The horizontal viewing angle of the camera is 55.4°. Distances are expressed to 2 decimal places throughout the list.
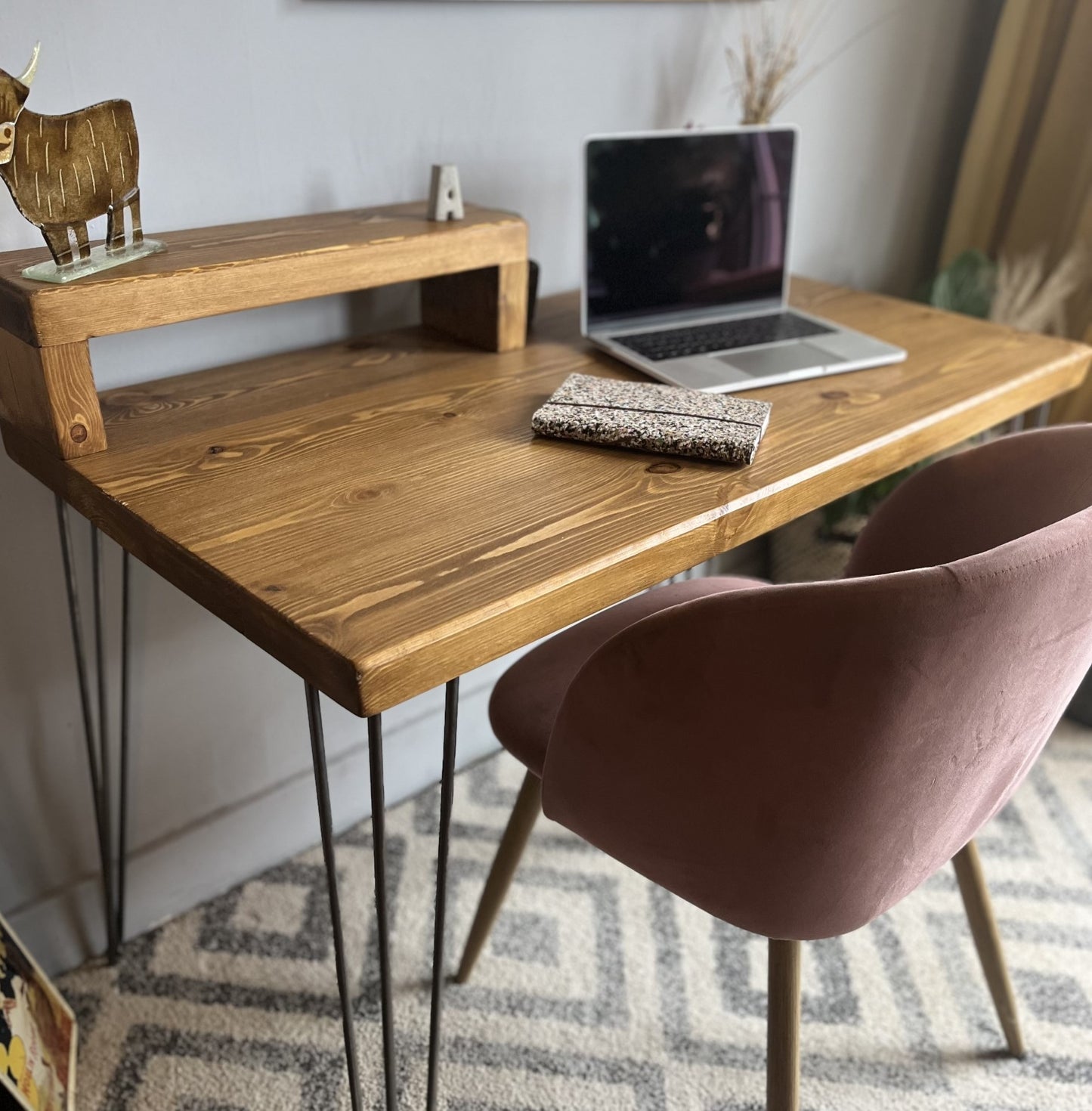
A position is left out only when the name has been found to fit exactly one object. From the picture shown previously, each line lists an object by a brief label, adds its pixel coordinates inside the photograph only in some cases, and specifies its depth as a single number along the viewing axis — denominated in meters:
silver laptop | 1.20
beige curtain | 1.79
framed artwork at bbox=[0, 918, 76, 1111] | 0.98
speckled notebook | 0.95
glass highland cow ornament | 0.82
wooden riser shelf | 0.86
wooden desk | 0.72
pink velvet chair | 0.66
